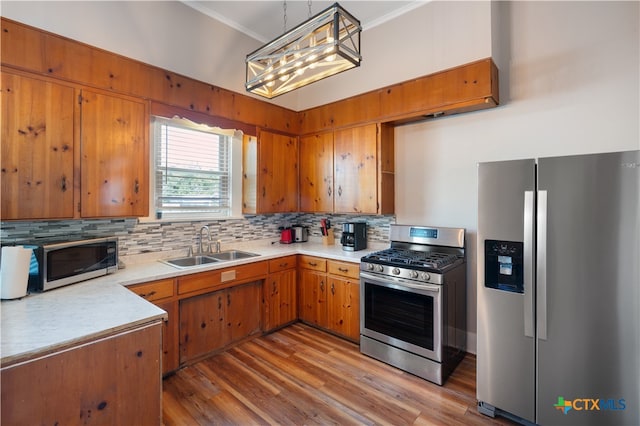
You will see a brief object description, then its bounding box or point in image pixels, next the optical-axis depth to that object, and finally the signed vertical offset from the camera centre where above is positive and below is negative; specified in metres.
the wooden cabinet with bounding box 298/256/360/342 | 2.95 -0.89
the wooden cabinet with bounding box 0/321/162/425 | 1.17 -0.77
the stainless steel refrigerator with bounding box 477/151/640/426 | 1.56 -0.46
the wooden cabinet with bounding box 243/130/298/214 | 3.44 +0.47
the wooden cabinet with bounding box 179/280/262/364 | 2.56 -1.01
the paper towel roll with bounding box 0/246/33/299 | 1.64 -0.33
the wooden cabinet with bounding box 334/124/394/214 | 3.09 +0.46
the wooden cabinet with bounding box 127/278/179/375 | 2.23 -0.76
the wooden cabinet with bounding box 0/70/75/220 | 1.84 +0.42
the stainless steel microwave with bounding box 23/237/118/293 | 1.82 -0.33
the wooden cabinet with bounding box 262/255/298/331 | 3.14 -0.90
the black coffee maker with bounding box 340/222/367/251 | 3.29 -0.27
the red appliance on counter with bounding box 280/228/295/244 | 3.88 -0.31
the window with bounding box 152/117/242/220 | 2.89 +0.46
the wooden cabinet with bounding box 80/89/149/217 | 2.17 +0.44
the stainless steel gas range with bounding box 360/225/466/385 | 2.33 -0.79
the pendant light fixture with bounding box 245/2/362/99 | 1.63 +0.96
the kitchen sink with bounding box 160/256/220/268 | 2.83 -0.48
